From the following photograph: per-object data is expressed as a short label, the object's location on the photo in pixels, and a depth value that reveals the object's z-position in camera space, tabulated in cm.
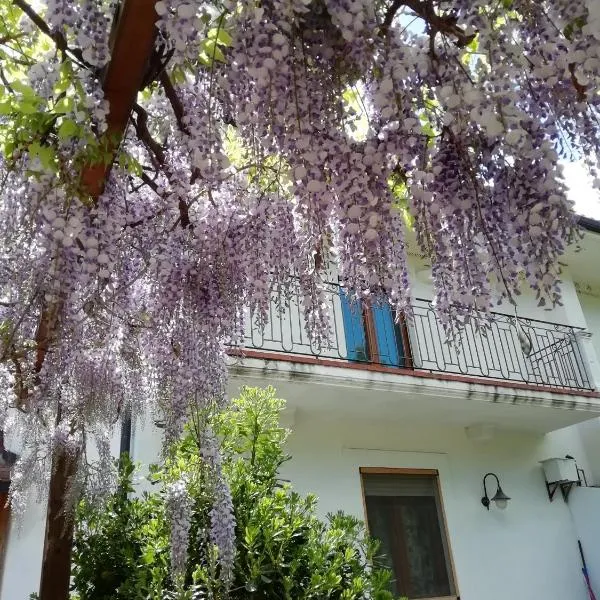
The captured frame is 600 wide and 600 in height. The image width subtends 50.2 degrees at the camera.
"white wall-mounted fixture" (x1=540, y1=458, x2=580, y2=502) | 704
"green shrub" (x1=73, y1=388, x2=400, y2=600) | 331
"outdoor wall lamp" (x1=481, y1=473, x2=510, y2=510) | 645
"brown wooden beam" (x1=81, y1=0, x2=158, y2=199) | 173
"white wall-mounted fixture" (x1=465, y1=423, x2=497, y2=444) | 676
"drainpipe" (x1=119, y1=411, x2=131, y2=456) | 496
